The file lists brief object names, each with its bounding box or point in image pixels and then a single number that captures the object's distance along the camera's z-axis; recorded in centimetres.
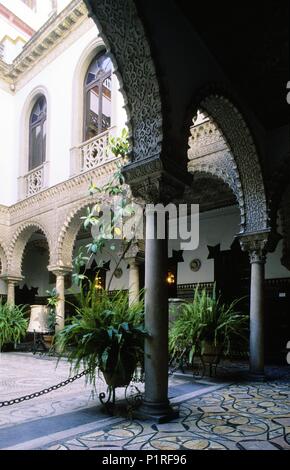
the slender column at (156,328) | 410
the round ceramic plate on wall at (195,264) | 1230
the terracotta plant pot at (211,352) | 645
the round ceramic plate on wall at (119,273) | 1427
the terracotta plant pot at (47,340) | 1197
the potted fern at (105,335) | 425
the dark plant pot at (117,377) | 431
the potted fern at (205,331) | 641
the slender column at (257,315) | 681
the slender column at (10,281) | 1340
